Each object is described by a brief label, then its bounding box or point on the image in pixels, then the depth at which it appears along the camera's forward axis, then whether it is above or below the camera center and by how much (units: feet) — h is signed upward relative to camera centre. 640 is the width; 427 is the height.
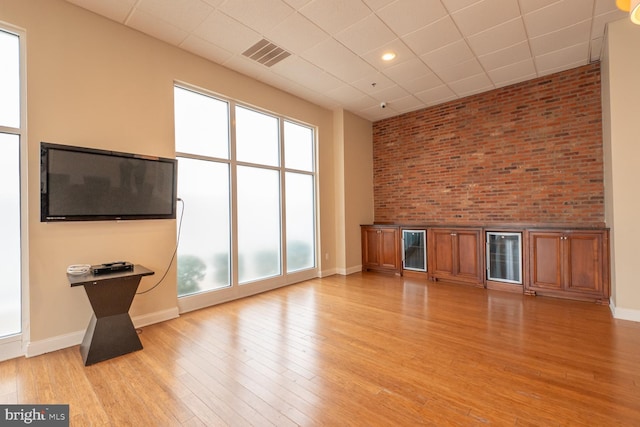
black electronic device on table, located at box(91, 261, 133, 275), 9.23 -1.64
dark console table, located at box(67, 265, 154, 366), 8.62 -3.09
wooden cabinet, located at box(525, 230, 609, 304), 12.84 -2.56
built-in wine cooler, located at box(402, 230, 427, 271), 18.44 -2.45
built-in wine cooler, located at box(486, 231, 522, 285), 15.07 -2.48
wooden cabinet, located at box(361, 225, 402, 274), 19.76 -2.50
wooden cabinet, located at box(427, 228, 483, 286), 16.34 -2.53
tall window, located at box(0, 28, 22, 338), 8.83 +1.10
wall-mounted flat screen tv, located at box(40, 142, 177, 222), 9.20 +1.17
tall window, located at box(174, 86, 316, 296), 13.17 +1.15
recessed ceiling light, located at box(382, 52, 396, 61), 13.29 +7.33
